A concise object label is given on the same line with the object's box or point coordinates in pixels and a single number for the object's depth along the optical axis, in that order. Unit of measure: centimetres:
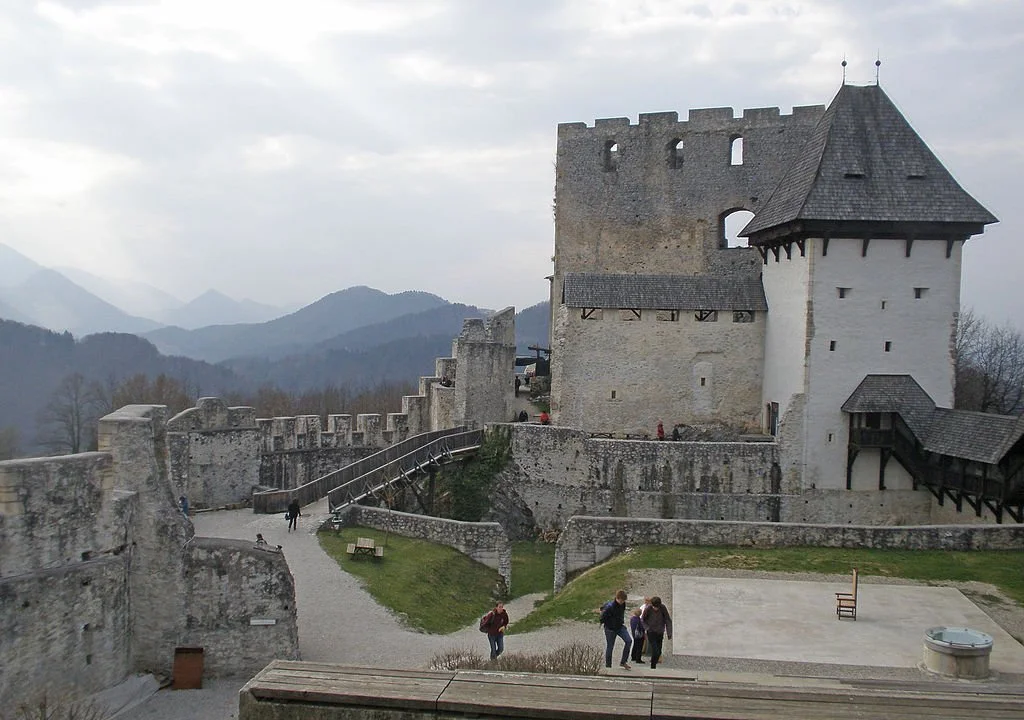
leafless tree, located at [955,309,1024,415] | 3803
